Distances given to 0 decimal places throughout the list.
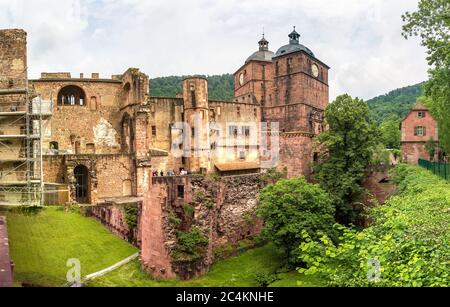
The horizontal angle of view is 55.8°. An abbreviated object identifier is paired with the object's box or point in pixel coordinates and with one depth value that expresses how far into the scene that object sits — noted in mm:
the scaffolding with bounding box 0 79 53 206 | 24922
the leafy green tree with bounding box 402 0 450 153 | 21703
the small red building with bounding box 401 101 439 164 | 46000
